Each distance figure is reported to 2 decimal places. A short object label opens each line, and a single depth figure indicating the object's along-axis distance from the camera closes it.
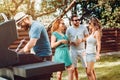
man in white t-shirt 4.51
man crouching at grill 2.57
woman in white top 4.43
